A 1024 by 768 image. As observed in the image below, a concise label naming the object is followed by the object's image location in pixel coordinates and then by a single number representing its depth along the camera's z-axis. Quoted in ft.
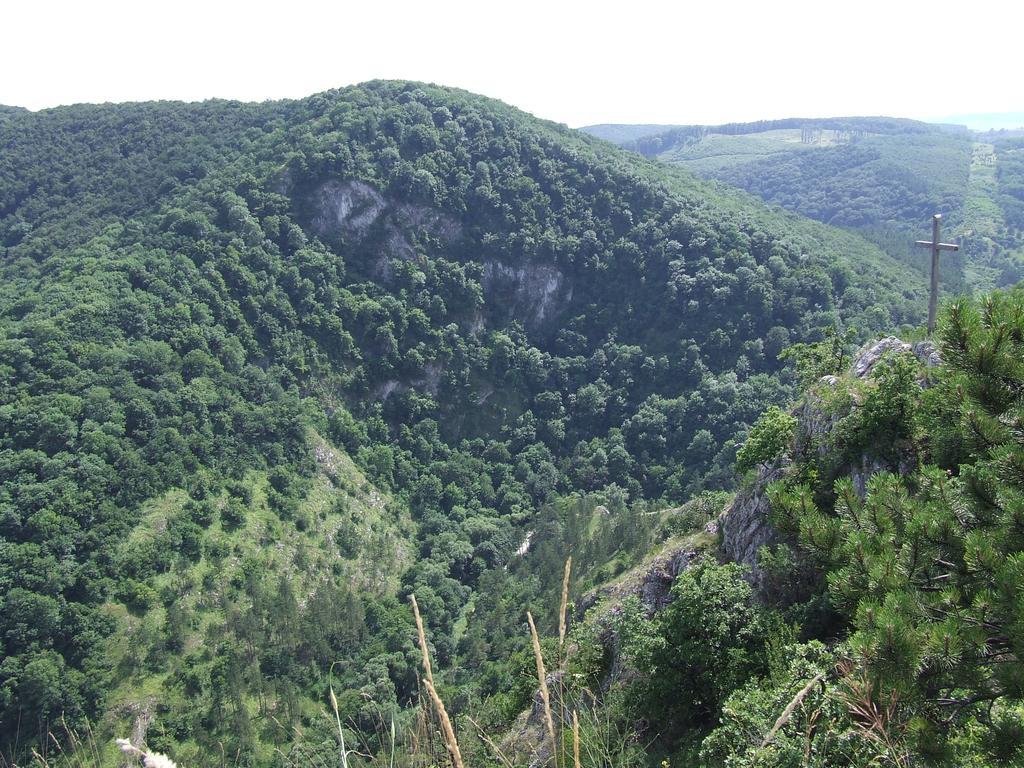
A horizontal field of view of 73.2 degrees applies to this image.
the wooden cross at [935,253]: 81.00
